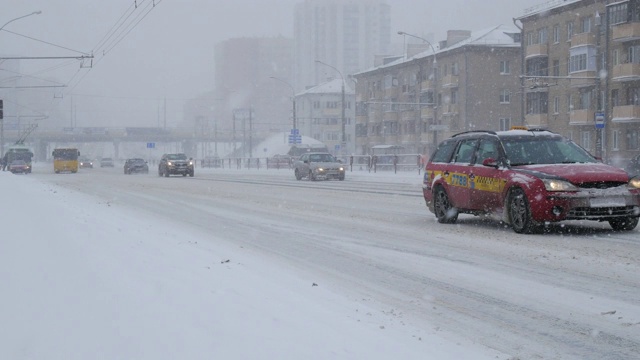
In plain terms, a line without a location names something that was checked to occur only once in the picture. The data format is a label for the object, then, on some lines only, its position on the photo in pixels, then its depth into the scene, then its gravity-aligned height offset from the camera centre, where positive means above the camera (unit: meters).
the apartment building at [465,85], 81.44 +6.06
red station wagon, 12.08 -0.55
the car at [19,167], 72.19 -1.49
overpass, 153.25 +2.32
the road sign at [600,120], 34.69 +1.05
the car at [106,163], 108.32 -1.79
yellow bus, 70.44 -0.91
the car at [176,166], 51.16 -1.05
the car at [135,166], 64.46 -1.34
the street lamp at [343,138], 58.13 +0.63
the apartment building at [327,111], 134.50 +5.80
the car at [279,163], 73.19 -1.31
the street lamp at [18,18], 37.77 +5.88
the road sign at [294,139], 73.00 +0.75
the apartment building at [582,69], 58.81 +5.71
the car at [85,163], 100.62 -1.67
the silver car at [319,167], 42.22 -0.99
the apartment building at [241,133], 160.25 +3.05
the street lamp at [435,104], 44.74 +2.76
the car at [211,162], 91.81 -1.52
